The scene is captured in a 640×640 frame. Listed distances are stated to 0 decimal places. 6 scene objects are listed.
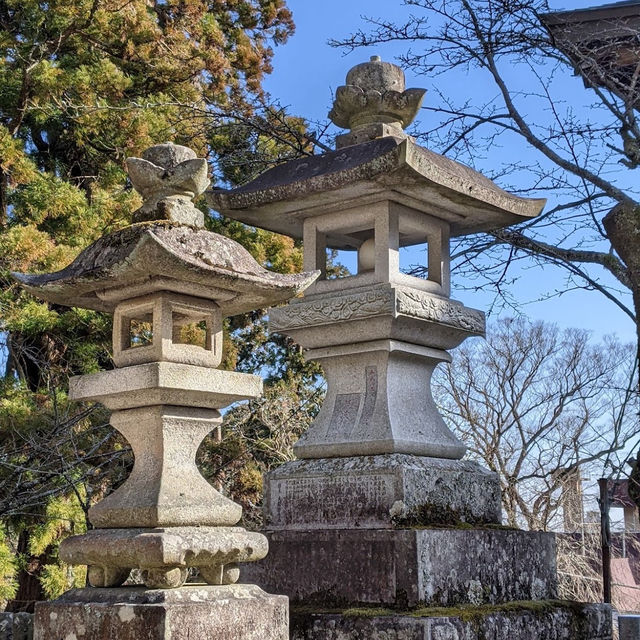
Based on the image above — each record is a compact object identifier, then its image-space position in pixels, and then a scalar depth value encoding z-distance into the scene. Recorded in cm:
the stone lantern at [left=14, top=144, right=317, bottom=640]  398
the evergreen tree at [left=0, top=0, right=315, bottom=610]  988
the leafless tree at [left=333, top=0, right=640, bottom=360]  792
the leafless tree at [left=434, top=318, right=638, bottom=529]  1267
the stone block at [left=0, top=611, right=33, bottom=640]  504
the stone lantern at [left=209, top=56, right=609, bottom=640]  507
